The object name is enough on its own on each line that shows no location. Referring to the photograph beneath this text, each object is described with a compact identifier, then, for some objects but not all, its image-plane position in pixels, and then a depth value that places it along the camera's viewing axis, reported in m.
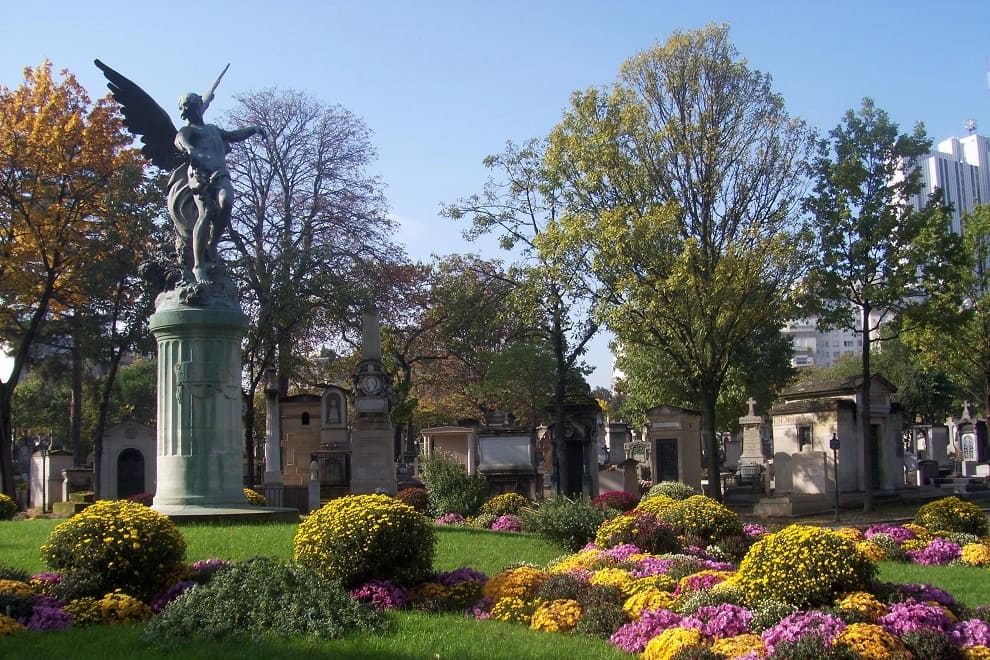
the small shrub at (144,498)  20.83
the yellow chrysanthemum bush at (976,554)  13.90
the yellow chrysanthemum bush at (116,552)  9.40
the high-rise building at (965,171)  148.88
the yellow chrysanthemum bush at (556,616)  9.11
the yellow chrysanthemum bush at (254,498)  19.25
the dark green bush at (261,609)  8.11
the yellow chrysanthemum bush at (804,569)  8.67
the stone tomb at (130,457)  31.14
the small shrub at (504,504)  20.96
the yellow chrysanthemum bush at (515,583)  9.93
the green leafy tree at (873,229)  25.59
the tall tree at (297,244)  29.94
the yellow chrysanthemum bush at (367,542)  9.80
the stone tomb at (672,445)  32.62
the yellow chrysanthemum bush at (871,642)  7.21
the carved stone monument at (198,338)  14.97
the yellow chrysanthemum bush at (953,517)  16.78
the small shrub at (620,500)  21.19
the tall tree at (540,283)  25.64
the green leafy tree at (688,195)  23.34
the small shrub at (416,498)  23.48
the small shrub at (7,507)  19.97
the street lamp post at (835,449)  25.73
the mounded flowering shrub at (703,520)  13.70
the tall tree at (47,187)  26.06
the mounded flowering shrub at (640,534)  12.83
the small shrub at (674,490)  21.36
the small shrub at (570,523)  14.59
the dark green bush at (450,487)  22.44
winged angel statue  15.79
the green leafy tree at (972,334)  35.06
